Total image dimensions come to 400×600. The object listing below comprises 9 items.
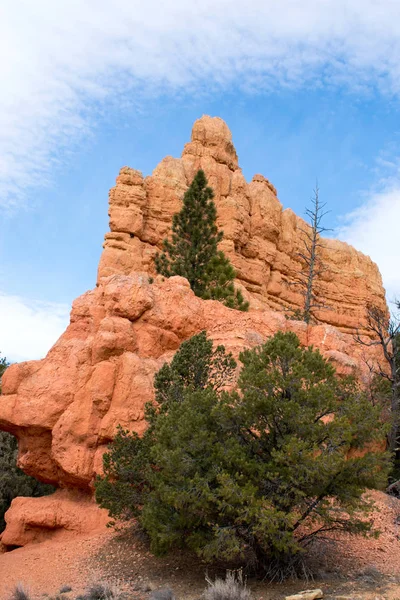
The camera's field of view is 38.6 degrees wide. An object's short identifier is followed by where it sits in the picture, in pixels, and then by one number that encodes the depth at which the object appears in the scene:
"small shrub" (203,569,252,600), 8.87
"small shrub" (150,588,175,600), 9.54
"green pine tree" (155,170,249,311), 25.56
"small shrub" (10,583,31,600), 10.30
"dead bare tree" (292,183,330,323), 46.28
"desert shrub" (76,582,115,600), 10.09
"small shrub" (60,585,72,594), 10.85
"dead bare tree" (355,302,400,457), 18.22
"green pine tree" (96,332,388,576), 9.63
